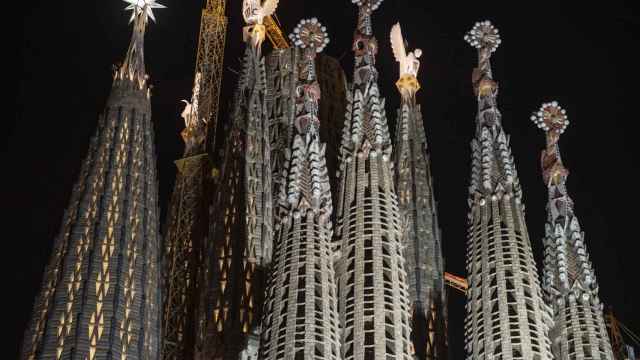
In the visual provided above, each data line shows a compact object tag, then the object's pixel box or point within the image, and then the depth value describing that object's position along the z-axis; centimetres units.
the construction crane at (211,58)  9306
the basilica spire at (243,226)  7262
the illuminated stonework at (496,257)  5931
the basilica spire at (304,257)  5488
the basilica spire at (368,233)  5606
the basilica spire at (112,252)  6325
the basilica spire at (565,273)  6175
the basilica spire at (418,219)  6731
